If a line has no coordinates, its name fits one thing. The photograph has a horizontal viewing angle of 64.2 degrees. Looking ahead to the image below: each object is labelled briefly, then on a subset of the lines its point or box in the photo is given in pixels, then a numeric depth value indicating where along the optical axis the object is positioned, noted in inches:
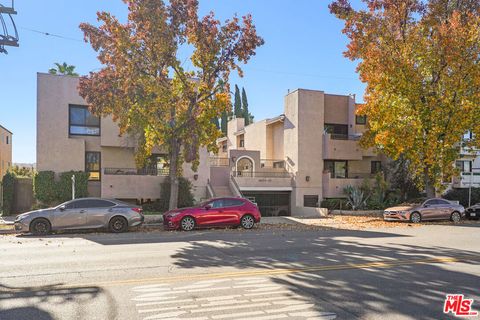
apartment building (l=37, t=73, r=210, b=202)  855.7
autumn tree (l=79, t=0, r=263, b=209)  643.5
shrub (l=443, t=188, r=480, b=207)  1178.2
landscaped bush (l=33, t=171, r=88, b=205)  814.5
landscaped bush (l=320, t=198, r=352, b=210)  1035.9
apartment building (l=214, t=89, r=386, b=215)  1085.2
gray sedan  546.9
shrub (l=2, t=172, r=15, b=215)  810.8
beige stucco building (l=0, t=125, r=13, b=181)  1315.2
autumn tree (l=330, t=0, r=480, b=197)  793.6
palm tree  1269.7
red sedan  608.1
